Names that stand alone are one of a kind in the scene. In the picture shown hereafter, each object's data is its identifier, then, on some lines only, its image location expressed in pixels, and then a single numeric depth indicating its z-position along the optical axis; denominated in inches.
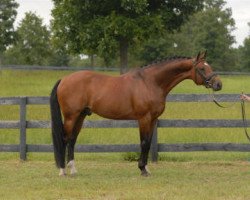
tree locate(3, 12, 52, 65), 1825.8
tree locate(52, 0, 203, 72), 856.9
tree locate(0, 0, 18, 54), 1338.8
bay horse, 318.7
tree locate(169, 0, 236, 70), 1921.8
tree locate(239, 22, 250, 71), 2156.7
